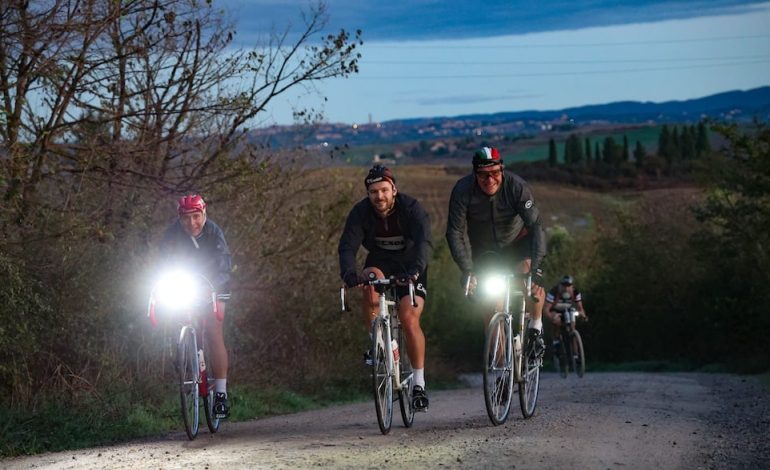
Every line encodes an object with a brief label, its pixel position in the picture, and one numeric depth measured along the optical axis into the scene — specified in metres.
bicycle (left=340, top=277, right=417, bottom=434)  10.80
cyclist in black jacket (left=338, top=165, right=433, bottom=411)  11.04
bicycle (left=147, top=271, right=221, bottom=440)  11.62
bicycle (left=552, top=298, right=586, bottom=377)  26.62
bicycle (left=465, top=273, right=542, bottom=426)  11.22
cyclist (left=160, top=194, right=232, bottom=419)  11.85
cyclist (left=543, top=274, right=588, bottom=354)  26.69
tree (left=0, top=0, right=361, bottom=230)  16.22
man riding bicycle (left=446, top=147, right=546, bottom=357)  11.18
